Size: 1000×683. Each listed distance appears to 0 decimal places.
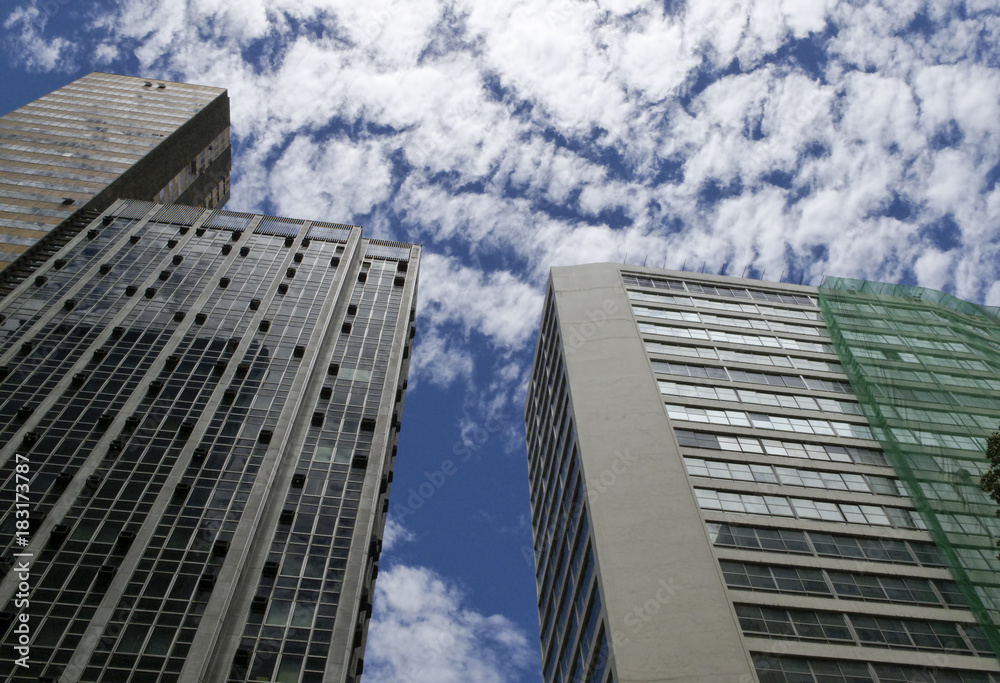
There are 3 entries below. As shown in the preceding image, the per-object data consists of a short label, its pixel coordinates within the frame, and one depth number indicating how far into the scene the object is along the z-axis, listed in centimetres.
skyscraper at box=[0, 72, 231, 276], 6594
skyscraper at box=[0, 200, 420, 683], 3391
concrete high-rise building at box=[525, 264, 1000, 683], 3588
